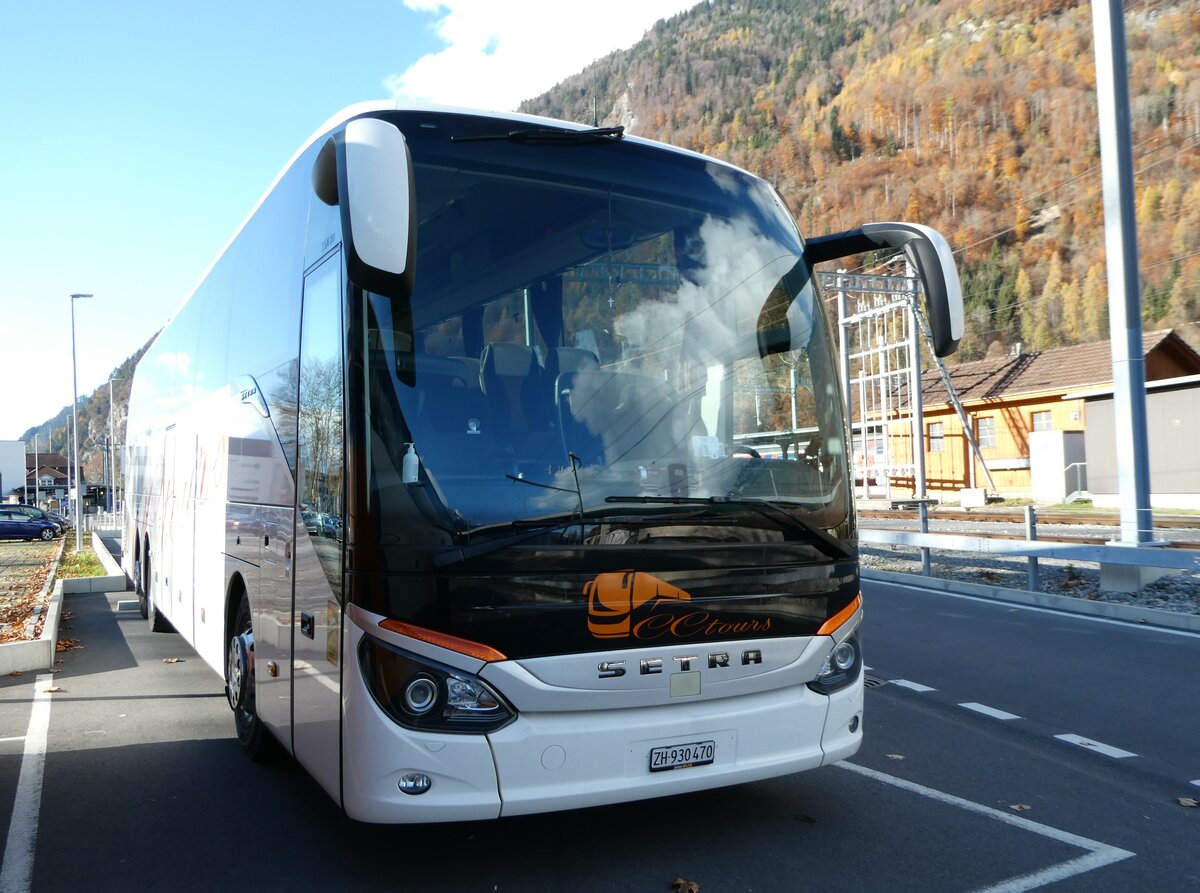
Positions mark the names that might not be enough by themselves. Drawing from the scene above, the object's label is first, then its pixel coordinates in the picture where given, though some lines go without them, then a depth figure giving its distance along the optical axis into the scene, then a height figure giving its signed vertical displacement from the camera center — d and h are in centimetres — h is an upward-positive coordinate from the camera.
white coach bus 382 -3
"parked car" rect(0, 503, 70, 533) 5131 -130
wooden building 3941 +196
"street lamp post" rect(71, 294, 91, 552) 3336 +236
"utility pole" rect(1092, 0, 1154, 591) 1191 +206
